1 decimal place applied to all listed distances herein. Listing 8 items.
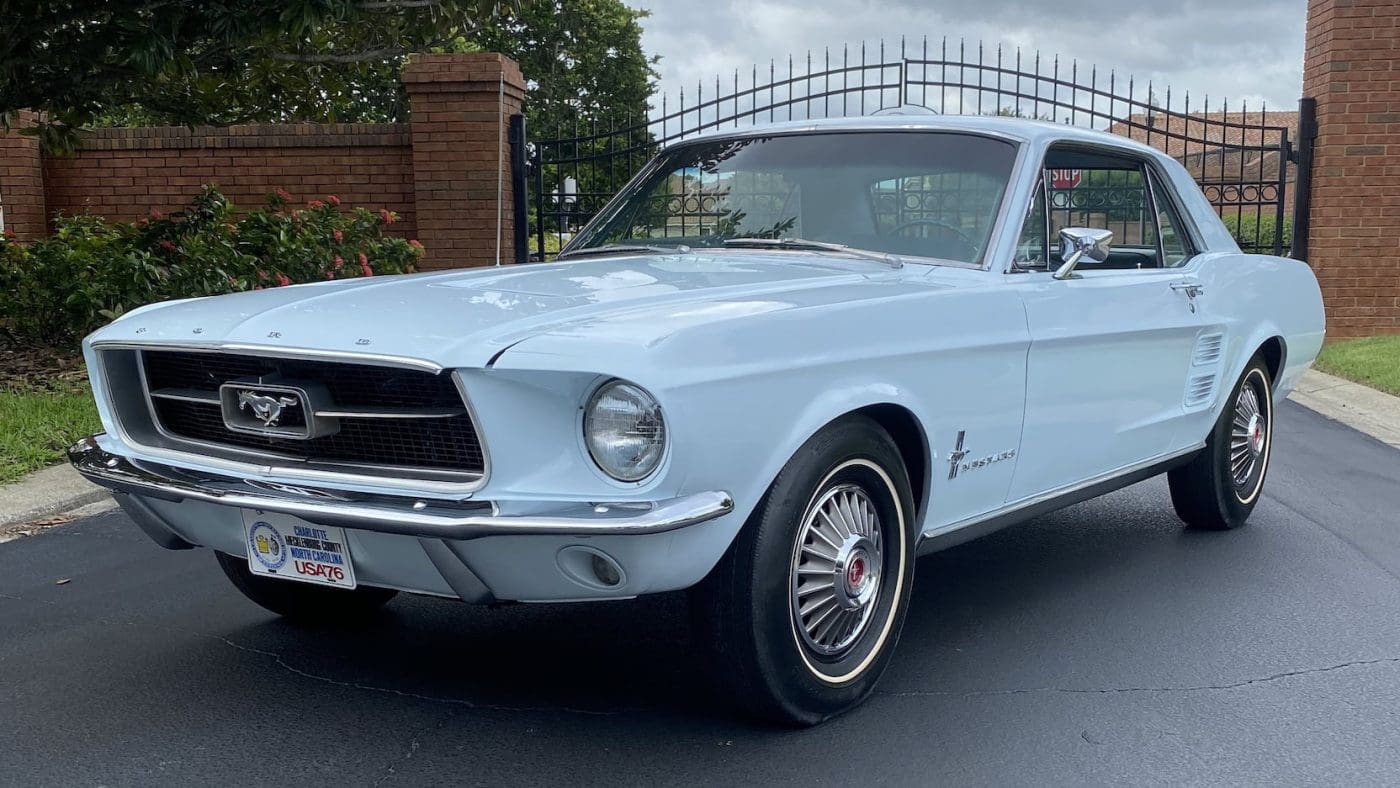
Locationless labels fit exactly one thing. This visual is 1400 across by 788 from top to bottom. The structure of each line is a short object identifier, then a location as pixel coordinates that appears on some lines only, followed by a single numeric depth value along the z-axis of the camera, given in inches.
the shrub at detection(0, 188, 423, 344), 350.3
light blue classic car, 115.8
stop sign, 187.1
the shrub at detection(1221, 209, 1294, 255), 497.7
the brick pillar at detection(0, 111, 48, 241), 473.4
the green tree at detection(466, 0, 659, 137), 1627.7
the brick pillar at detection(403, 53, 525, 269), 456.4
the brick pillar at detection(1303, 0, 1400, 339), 499.2
